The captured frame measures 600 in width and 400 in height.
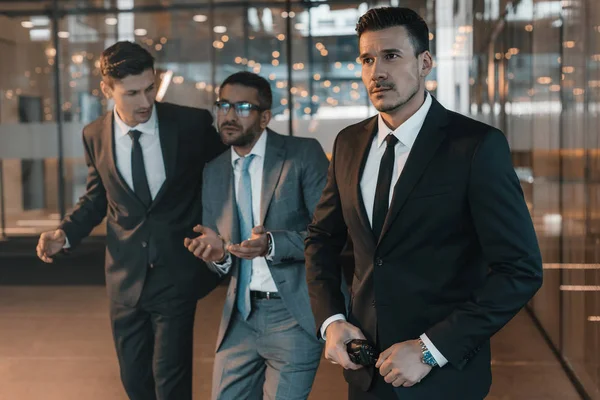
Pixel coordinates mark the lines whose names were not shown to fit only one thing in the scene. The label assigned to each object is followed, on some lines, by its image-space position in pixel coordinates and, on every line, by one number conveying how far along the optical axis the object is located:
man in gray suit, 2.78
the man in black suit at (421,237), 1.68
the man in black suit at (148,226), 3.24
